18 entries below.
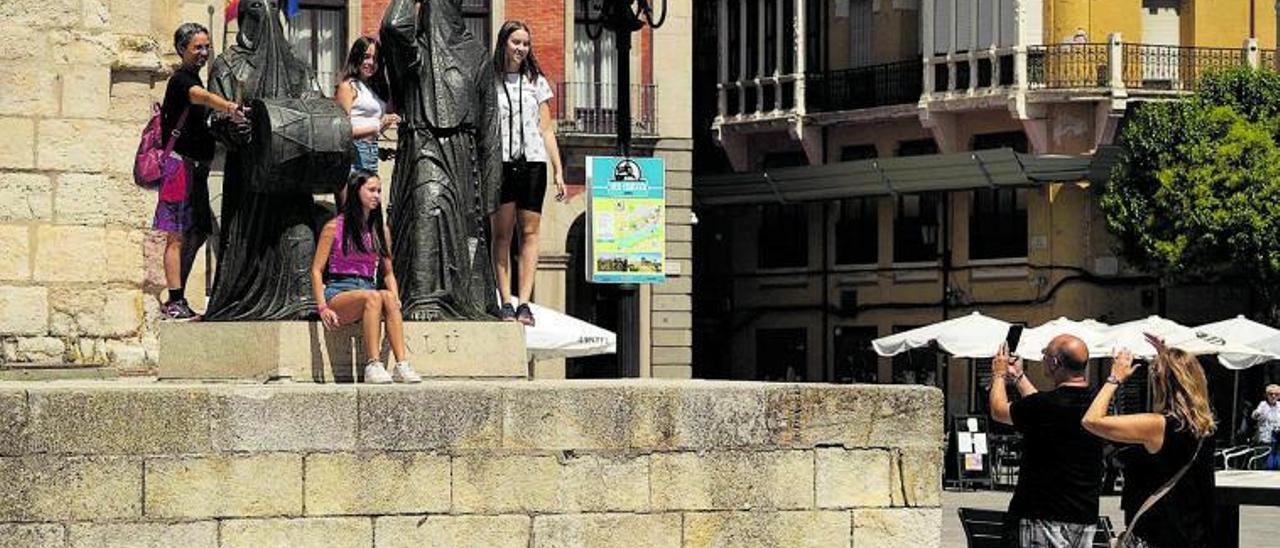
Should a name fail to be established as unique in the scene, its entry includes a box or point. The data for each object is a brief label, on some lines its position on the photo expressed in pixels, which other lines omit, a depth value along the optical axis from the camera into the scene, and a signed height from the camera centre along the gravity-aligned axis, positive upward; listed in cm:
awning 5694 +172
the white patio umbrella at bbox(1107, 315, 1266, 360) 4112 -81
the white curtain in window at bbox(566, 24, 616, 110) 5353 +325
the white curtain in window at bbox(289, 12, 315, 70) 5181 +372
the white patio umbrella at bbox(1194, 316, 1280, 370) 4206 -80
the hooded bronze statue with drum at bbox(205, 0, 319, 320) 1628 +28
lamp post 2622 +129
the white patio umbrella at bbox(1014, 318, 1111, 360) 4181 -78
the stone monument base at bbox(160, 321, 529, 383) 1591 -38
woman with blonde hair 1486 -81
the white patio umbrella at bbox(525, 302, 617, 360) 2914 -58
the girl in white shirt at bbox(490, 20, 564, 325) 1809 +69
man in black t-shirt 1511 -87
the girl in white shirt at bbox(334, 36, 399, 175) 1719 +91
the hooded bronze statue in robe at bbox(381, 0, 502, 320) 1673 +57
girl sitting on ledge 1611 +10
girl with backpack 1681 +53
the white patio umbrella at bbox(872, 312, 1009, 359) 4275 -83
